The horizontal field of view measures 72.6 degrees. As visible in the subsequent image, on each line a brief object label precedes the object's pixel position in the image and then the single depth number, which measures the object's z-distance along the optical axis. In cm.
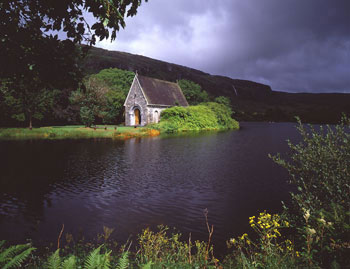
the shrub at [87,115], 3681
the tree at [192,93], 6419
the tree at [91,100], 3656
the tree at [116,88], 5060
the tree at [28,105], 3394
